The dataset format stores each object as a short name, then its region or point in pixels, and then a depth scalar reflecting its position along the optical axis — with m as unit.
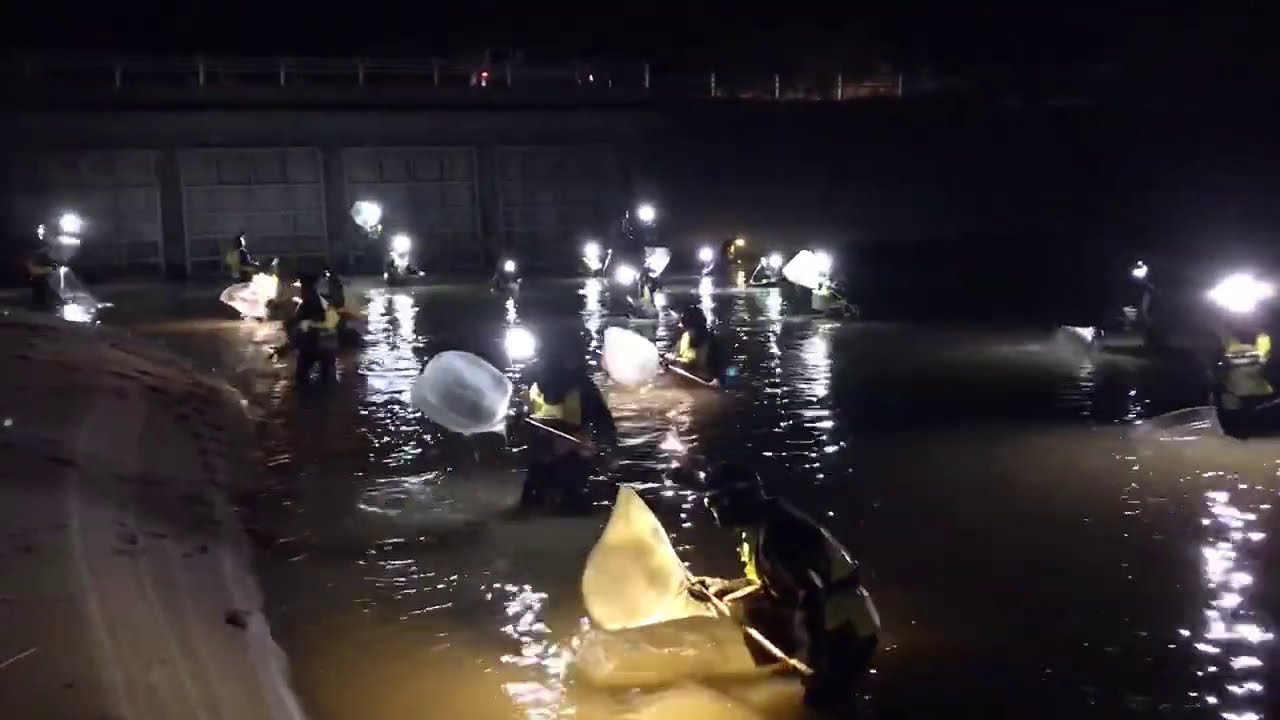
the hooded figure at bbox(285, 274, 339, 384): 14.57
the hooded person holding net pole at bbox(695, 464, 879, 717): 5.87
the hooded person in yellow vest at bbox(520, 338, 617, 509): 9.69
